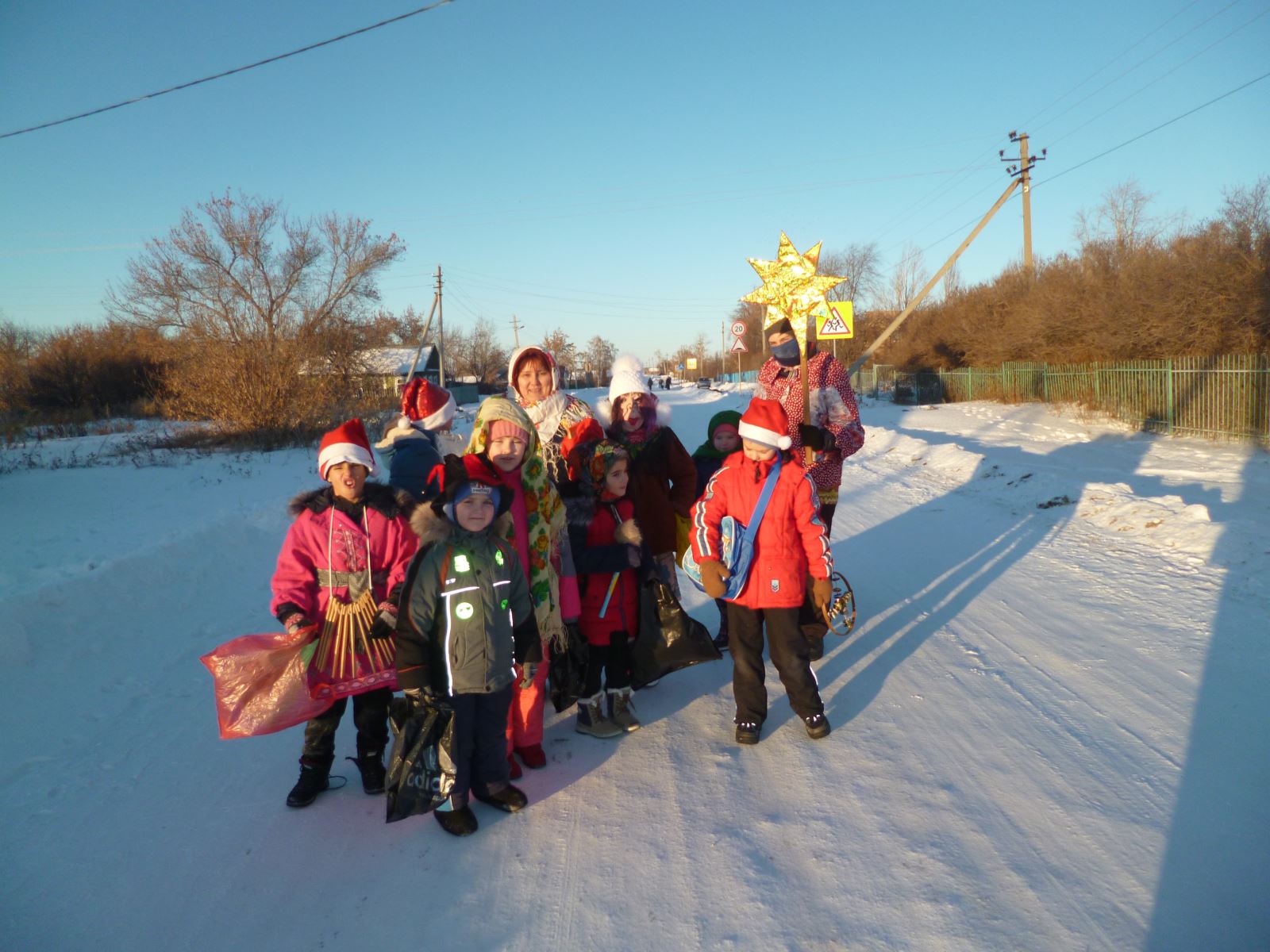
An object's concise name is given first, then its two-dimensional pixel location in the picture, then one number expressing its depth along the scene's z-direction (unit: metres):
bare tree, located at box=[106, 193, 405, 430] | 16.03
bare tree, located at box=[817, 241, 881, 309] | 45.59
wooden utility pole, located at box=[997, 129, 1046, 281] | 21.50
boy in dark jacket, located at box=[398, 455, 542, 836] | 3.06
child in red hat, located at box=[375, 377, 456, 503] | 4.25
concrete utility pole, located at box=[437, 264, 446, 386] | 33.12
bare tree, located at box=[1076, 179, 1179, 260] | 19.51
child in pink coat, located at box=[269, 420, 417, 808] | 3.26
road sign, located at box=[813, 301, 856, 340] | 14.03
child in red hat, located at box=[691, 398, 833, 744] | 3.67
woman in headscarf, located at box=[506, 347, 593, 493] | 4.11
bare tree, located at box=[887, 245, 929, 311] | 47.78
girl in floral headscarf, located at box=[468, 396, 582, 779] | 3.43
